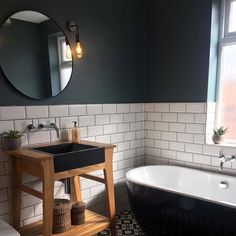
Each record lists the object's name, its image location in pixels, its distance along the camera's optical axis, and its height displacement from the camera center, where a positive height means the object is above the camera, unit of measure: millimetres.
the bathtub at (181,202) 1696 -959
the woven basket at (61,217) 1851 -990
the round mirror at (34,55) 1887 +299
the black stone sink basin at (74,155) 1698 -508
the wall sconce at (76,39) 2227 +482
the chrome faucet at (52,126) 2061 -311
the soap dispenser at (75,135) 2227 -416
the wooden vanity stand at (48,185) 1633 -739
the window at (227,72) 2539 +170
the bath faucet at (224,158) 2338 -684
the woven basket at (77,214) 2039 -1054
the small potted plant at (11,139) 1818 -369
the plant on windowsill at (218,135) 2514 -498
